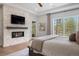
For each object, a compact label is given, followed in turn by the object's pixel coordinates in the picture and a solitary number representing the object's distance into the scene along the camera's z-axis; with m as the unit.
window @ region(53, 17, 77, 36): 3.11
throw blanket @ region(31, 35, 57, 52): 1.68
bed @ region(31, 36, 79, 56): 1.18
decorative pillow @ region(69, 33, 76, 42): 1.65
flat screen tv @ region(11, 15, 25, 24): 3.05
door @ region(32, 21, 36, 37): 4.56
